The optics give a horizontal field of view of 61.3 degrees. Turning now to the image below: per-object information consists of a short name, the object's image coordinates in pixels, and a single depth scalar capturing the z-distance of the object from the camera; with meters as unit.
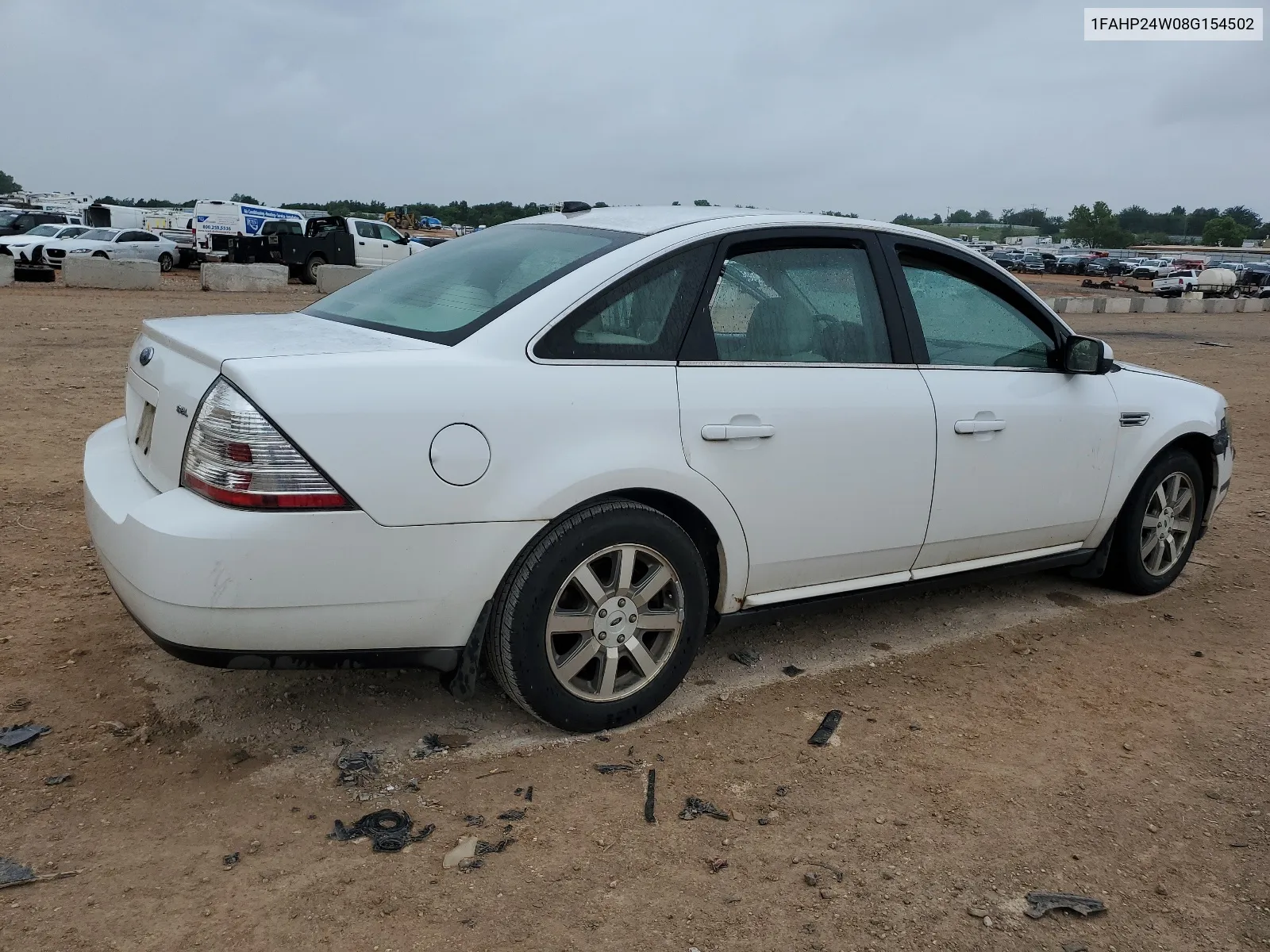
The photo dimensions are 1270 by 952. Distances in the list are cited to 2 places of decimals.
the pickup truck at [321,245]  27.33
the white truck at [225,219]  30.67
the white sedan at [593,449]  2.80
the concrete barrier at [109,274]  19.72
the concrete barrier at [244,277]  21.10
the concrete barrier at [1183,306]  30.58
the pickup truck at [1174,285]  41.12
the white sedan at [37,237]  25.94
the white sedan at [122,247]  26.92
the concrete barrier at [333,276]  22.50
